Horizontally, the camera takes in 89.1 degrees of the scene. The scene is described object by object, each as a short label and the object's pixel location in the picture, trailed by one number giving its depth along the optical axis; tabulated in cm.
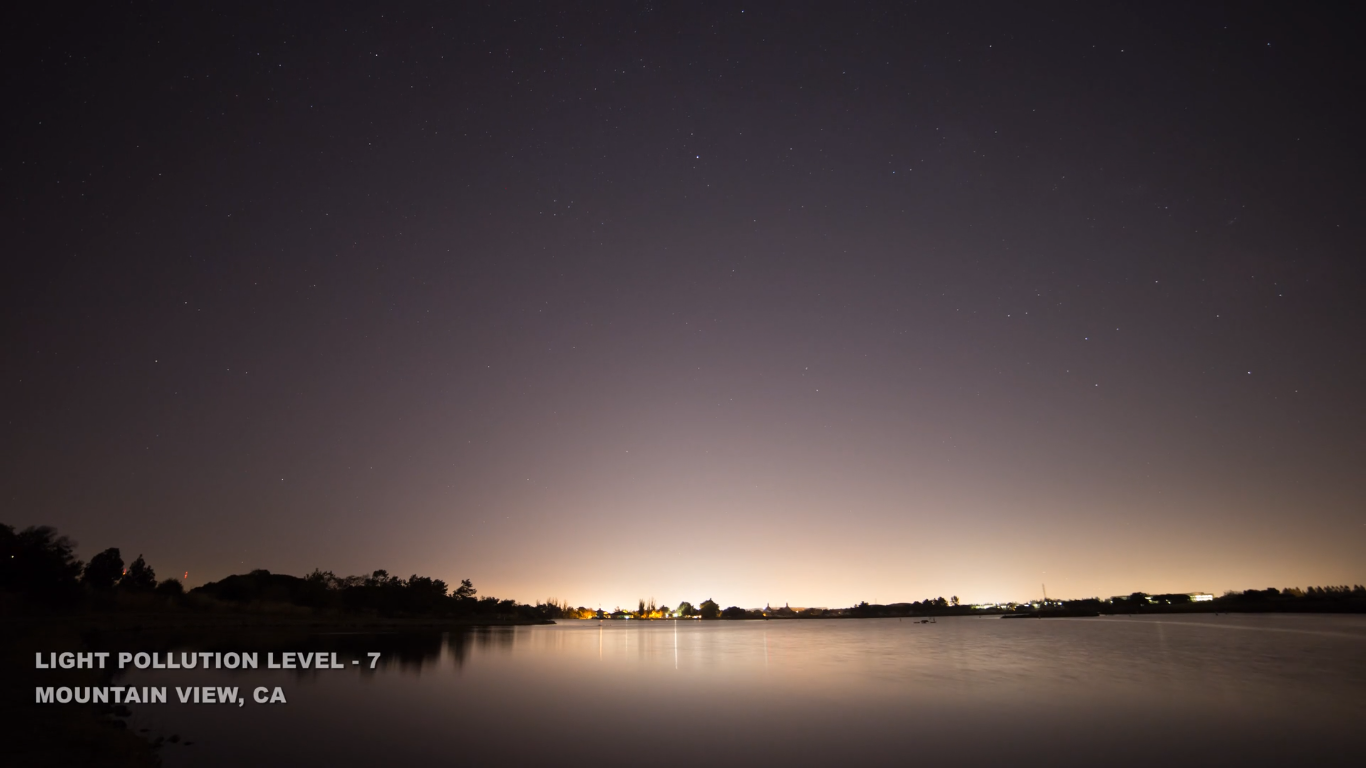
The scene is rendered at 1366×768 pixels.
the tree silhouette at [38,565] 5812
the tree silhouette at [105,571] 8181
